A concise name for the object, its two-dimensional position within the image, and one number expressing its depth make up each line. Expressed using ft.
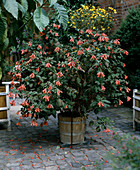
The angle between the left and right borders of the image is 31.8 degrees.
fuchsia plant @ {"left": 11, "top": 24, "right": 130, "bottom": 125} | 12.42
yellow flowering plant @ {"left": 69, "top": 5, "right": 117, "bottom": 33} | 25.03
